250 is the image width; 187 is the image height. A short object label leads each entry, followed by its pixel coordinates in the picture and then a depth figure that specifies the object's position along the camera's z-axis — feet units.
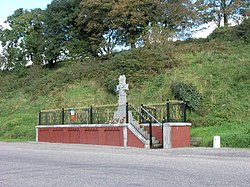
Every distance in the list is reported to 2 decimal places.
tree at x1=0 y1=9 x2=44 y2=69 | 179.22
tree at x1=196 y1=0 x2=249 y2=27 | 134.82
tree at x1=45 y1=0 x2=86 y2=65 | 163.84
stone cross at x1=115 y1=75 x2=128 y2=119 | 69.36
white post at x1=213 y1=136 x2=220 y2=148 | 57.21
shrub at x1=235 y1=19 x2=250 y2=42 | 118.60
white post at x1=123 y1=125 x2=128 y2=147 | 65.29
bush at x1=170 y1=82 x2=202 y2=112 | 82.58
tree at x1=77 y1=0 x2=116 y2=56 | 148.77
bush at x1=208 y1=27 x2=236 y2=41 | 123.91
